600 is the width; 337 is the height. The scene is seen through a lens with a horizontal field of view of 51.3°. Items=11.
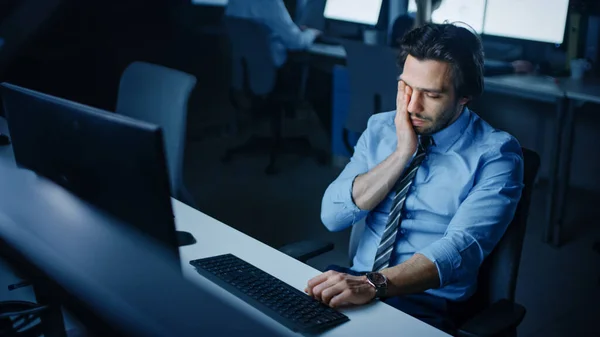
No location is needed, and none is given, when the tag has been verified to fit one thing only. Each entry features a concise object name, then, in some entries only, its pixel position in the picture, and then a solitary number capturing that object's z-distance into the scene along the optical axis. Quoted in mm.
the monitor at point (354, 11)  4211
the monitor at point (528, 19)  3244
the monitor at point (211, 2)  4707
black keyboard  1124
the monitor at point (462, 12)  3615
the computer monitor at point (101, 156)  978
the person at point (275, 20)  3969
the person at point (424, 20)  3369
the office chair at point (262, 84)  3885
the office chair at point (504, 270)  1286
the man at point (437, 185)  1421
